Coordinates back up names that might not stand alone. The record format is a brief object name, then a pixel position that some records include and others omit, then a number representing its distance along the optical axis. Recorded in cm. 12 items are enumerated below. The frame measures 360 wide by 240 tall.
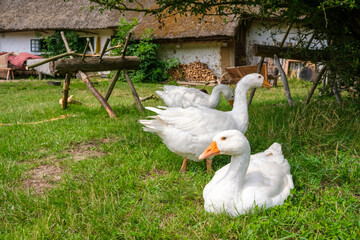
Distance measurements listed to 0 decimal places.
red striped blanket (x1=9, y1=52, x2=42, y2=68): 1817
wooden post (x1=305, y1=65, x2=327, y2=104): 631
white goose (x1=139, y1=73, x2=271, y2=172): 345
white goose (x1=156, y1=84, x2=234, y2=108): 559
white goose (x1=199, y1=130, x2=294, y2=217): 263
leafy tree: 427
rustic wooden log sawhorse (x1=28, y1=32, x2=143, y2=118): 601
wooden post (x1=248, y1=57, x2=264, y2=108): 650
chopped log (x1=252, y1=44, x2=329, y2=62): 580
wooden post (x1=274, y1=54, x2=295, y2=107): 673
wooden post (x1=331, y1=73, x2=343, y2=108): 594
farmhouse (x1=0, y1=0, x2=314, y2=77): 1592
